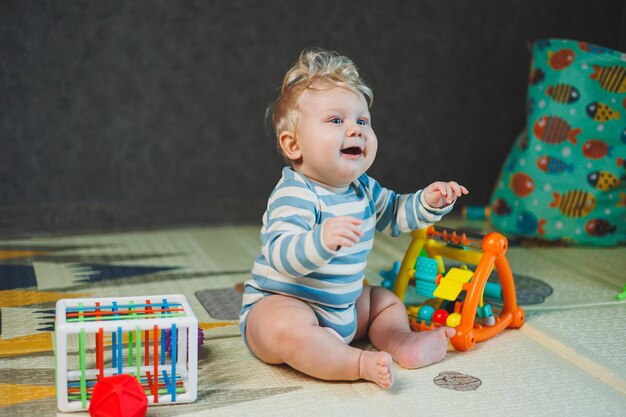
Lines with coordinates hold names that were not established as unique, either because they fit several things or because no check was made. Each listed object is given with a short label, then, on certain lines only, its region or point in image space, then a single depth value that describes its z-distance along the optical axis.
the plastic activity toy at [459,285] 1.18
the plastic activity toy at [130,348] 0.93
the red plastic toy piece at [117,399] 0.90
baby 1.04
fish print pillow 1.86
